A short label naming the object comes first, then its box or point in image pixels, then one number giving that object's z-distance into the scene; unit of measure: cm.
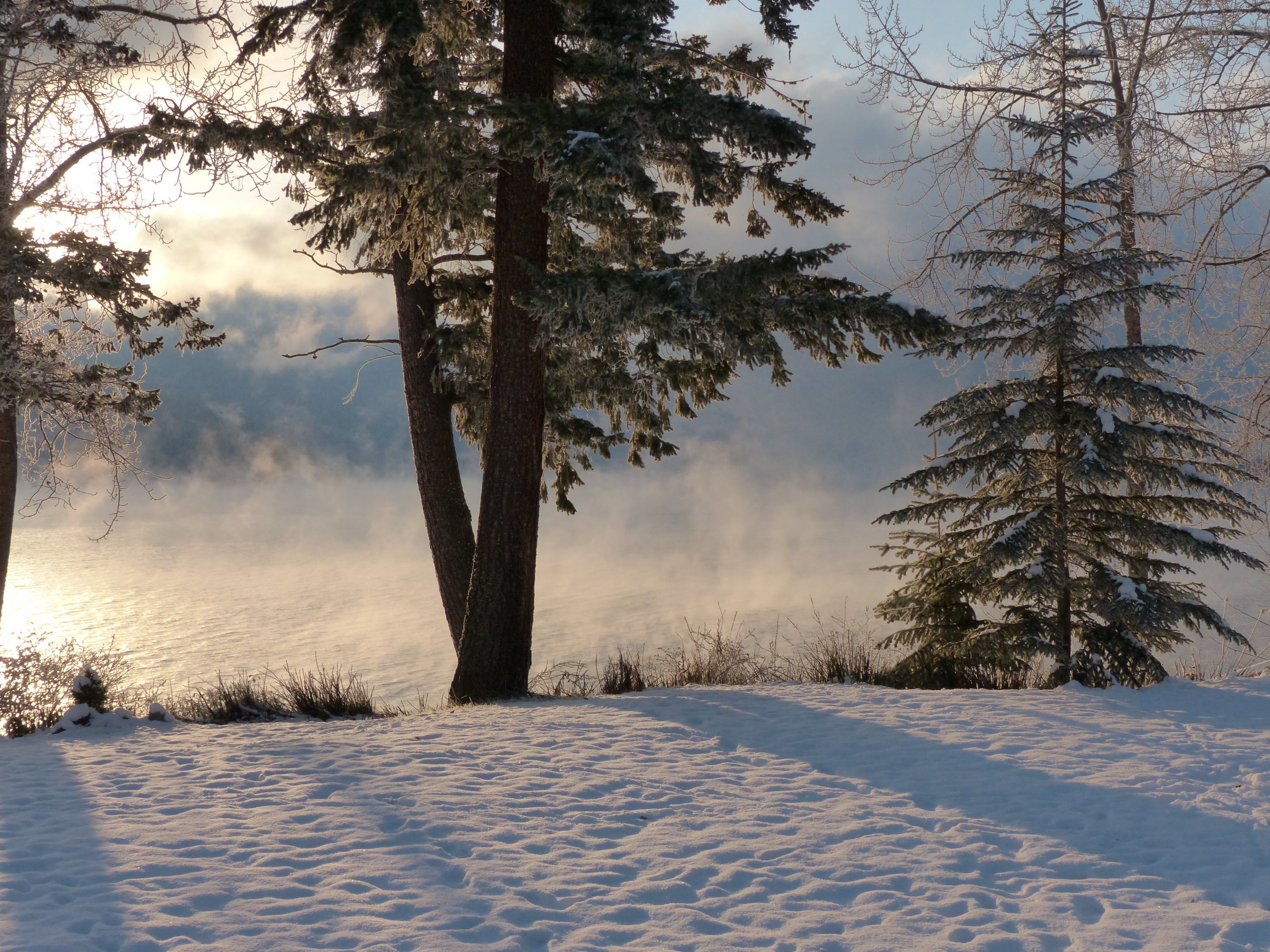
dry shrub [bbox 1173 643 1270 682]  1067
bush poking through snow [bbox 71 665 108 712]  991
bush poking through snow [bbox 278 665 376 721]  1084
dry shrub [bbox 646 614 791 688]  1138
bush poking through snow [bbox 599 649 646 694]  1098
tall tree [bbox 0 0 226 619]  1106
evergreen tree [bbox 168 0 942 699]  859
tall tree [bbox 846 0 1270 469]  1062
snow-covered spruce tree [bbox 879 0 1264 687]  1000
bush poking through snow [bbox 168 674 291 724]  1049
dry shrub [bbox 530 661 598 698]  1084
